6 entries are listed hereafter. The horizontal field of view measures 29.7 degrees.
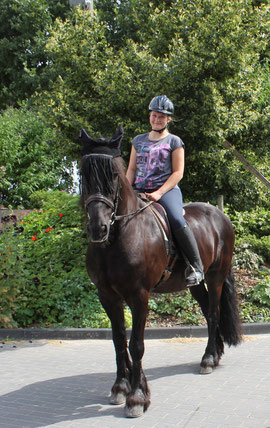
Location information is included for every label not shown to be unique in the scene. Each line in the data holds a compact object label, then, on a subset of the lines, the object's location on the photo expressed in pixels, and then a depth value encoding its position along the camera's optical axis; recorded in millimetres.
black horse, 4270
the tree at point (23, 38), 21781
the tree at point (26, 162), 15523
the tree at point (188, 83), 8602
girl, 5172
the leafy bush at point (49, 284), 7863
